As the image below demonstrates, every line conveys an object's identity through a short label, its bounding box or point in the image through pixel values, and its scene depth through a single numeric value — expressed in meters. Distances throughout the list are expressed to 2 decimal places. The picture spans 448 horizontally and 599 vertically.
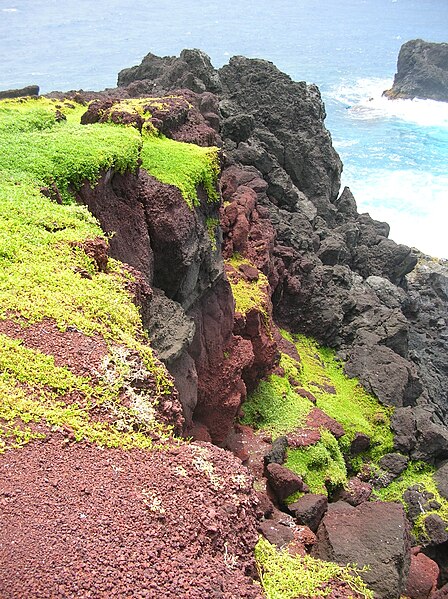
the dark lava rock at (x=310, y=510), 12.16
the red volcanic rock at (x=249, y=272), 18.55
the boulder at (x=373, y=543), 9.98
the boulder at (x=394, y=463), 17.11
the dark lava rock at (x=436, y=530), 14.27
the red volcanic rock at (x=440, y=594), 12.06
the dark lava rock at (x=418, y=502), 15.28
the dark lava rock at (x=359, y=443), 17.31
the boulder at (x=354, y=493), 15.07
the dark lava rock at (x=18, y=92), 19.17
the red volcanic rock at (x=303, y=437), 15.45
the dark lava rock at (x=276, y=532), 10.48
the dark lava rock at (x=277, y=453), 14.70
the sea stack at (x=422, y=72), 75.88
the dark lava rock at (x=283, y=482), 13.31
